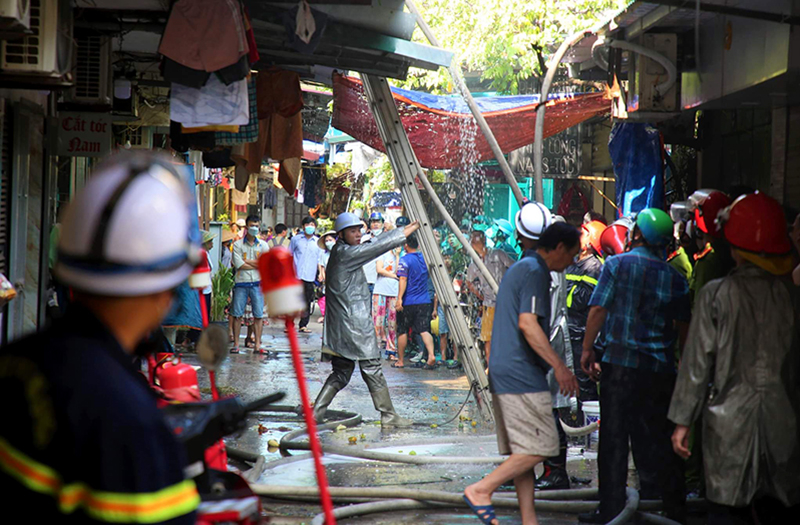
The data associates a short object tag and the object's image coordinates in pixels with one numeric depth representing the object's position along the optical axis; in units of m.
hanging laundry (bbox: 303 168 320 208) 34.59
